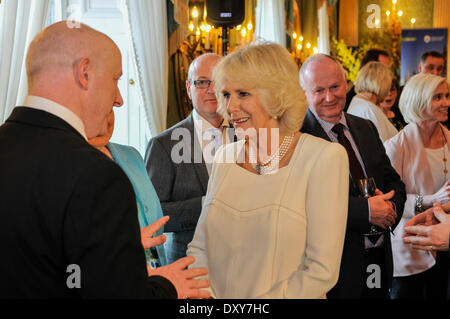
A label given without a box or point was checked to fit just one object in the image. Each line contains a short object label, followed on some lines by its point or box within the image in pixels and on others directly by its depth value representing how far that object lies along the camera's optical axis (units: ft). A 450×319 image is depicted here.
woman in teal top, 7.49
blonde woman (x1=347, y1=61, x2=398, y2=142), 15.53
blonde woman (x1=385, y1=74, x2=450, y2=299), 11.58
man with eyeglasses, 9.00
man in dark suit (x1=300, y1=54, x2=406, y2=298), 8.04
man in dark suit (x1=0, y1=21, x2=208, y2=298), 4.22
